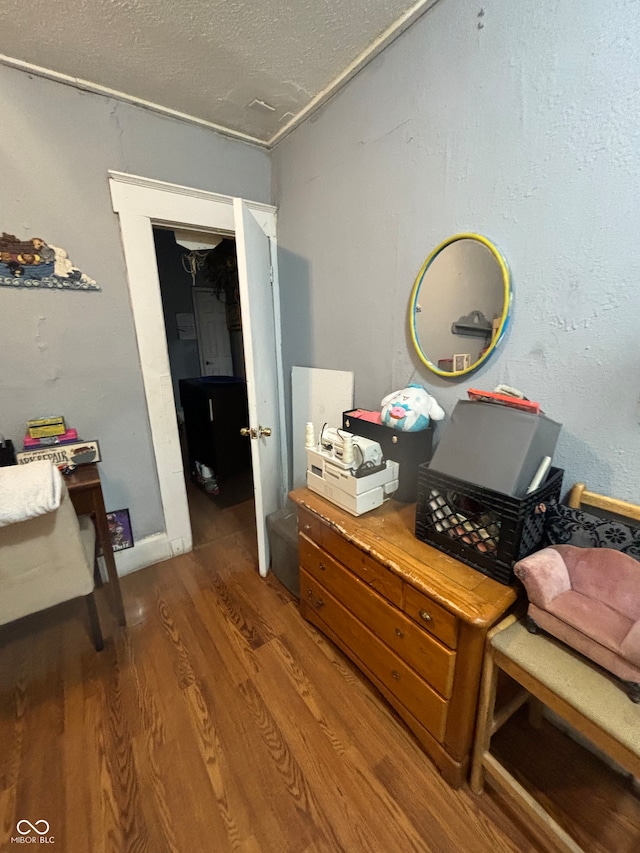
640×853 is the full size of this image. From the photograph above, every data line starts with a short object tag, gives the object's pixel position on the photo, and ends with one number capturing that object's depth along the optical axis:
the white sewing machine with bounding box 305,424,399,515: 1.22
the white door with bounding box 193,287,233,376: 4.35
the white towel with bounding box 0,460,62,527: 1.08
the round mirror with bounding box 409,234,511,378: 1.12
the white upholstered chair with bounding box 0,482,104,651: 1.19
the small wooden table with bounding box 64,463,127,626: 1.44
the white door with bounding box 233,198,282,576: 1.61
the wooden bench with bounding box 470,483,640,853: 0.69
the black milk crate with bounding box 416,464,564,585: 0.89
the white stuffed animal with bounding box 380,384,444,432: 1.27
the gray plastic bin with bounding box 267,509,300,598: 1.76
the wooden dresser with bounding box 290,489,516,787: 0.90
